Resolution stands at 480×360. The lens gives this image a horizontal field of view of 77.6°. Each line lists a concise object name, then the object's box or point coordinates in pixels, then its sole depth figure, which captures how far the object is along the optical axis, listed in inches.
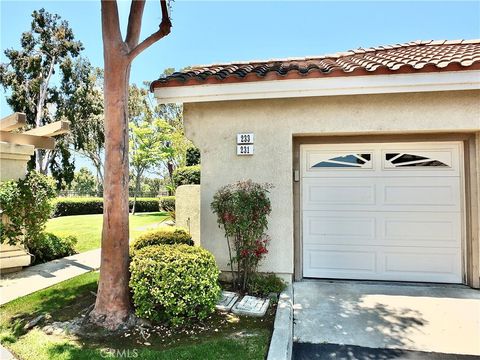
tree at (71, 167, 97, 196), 2495.3
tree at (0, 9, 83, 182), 1174.3
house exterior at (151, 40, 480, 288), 264.2
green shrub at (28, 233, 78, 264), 385.7
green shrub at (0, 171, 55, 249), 339.6
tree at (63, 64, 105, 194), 1284.4
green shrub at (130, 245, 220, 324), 185.3
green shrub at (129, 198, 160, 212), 1326.3
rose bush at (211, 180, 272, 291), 242.4
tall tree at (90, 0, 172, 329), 198.5
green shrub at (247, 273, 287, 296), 250.1
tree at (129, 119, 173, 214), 1239.5
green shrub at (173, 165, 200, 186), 596.7
